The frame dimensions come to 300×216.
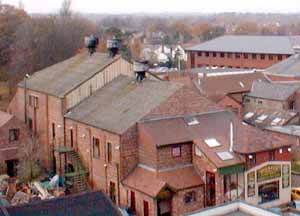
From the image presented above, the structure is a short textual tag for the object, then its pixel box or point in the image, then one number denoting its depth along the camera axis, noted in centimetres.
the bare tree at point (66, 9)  9392
